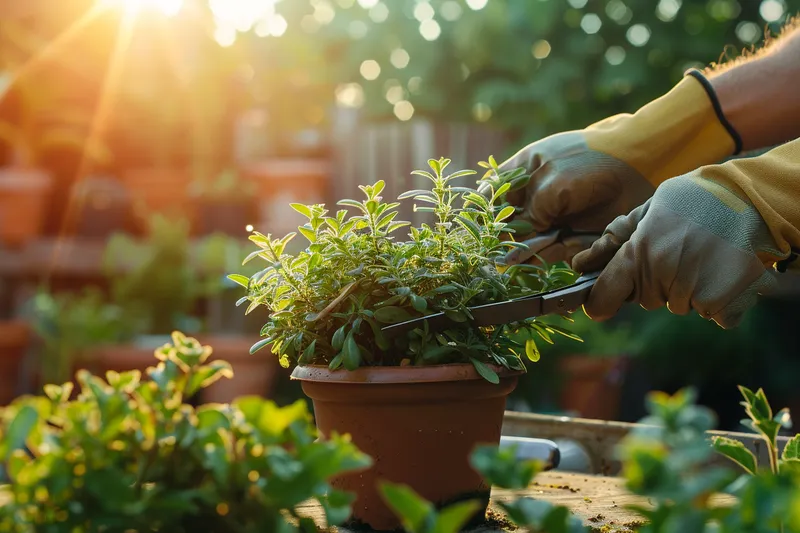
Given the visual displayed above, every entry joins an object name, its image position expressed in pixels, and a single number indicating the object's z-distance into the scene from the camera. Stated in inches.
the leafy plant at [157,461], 18.6
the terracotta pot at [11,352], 151.4
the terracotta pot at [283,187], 178.1
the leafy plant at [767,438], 25.9
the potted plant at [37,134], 171.6
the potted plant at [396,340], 33.6
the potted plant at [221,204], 179.2
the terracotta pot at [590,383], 157.8
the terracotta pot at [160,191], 180.9
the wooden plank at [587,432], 56.2
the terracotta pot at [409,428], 33.3
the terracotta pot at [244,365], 145.9
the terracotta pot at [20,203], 167.8
